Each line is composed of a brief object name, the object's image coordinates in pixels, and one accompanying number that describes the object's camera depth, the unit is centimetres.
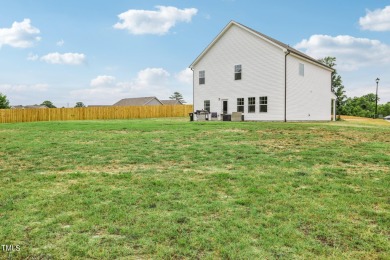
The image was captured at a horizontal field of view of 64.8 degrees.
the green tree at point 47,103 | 10431
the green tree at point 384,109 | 8425
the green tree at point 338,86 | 5697
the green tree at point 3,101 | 5571
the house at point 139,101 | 6825
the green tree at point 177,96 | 11046
